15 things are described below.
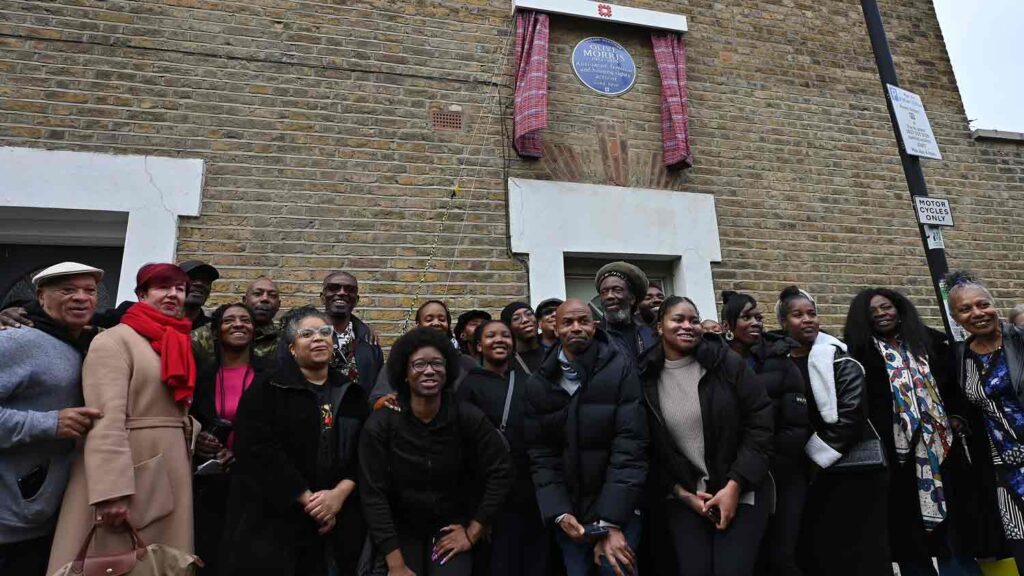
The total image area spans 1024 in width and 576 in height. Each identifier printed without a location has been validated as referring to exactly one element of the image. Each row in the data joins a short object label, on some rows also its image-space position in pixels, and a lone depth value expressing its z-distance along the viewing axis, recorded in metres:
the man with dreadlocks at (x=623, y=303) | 3.79
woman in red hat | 2.33
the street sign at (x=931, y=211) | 4.18
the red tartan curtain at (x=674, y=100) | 5.84
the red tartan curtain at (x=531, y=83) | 5.51
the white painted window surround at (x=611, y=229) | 5.38
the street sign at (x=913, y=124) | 4.34
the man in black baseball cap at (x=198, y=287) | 3.75
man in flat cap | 2.35
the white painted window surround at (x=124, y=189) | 4.53
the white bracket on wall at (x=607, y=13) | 5.88
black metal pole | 4.09
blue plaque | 5.98
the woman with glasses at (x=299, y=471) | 2.61
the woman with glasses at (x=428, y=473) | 2.70
